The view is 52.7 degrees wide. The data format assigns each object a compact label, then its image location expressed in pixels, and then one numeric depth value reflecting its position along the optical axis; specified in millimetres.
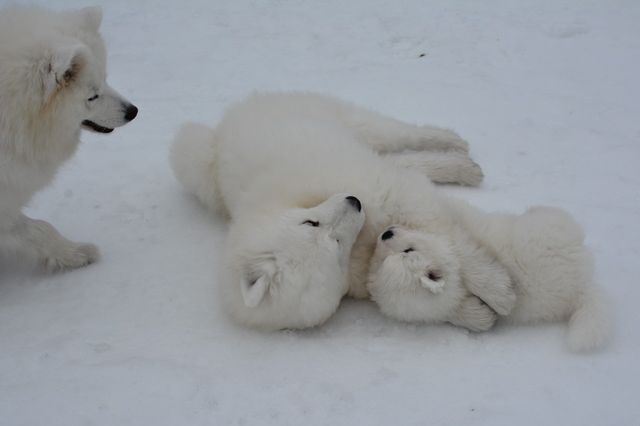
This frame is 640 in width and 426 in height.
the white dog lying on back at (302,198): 3848
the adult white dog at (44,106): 3766
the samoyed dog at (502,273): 3896
